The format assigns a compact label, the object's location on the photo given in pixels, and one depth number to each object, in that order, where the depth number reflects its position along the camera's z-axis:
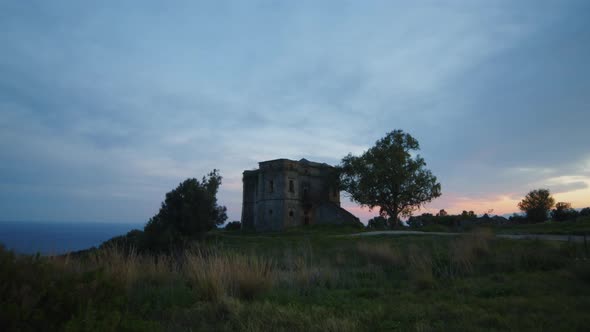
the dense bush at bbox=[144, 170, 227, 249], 19.09
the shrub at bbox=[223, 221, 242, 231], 43.85
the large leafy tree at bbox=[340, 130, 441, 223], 30.20
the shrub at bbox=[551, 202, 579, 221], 26.02
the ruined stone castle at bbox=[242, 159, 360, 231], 34.78
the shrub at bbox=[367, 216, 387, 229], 34.97
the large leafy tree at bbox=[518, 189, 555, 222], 31.16
